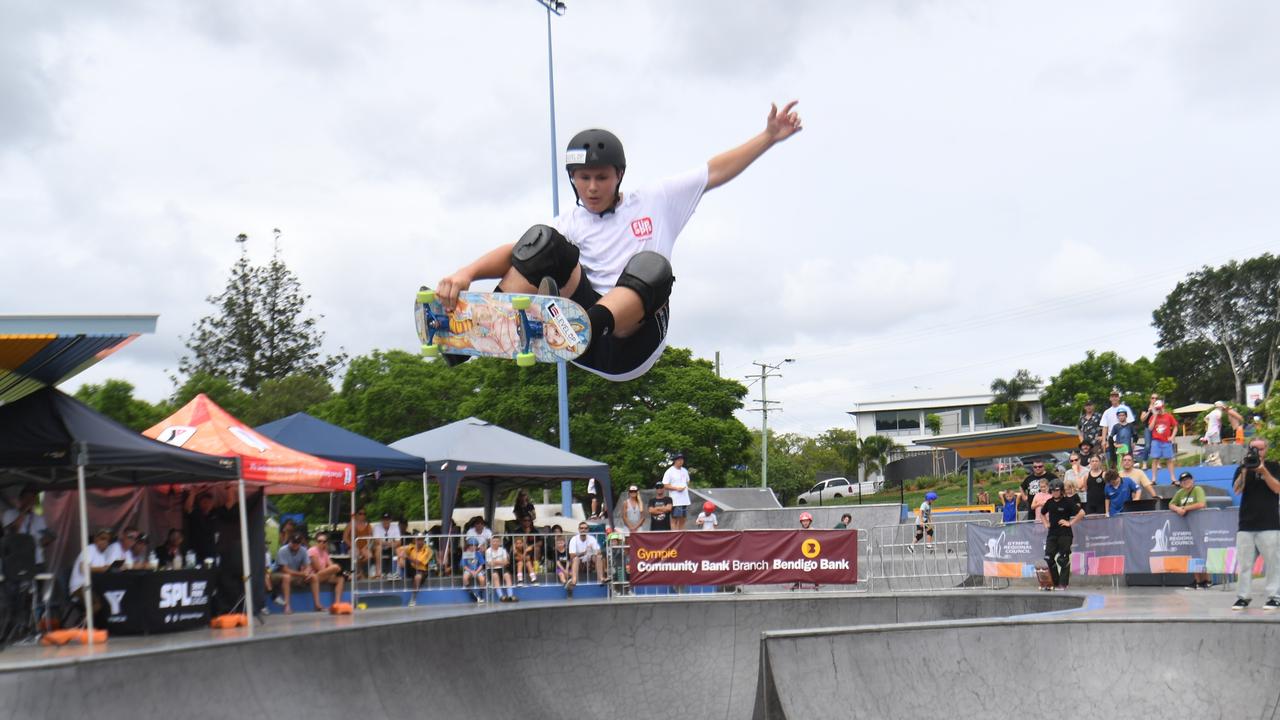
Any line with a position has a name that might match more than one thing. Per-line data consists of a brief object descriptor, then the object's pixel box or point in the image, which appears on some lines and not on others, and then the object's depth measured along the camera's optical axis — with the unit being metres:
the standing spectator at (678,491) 20.89
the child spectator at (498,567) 18.20
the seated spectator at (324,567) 17.11
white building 114.00
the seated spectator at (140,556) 14.46
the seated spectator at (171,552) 15.26
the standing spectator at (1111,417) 21.55
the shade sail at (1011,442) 26.19
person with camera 11.58
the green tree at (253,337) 58.97
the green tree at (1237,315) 77.25
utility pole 64.56
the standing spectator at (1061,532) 16.45
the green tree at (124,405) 45.28
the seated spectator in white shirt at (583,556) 18.84
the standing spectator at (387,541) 18.11
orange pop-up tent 14.80
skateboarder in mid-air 9.45
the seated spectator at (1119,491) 17.16
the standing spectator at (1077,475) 17.98
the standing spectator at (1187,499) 15.12
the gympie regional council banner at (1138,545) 15.12
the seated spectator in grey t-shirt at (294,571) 16.97
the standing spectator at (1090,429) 22.73
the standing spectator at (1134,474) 16.73
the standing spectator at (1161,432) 21.59
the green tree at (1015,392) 85.56
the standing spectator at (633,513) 21.12
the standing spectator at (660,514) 20.52
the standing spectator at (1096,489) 17.34
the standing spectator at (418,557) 18.11
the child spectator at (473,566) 18.23
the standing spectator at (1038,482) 17.73
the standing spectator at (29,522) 13.22
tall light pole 15.77
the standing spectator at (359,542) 17.36
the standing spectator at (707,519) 22.31
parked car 70.06
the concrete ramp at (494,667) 9.68
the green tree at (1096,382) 76.56
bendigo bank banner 18.58
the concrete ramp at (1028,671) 9.62
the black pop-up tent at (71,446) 12.39
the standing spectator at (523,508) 20.44
